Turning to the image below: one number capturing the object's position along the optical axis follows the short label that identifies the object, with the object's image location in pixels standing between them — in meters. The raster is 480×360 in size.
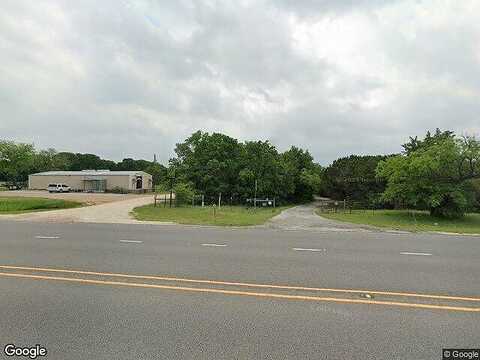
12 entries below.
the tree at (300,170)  53.33
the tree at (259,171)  42.25
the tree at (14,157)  52.85
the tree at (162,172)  43.03
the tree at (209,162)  41.97
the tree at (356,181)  46.50
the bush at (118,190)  61.22
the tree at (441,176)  28.38
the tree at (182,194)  34.19
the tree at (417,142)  50.19
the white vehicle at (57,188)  59.00
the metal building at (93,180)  63.19
